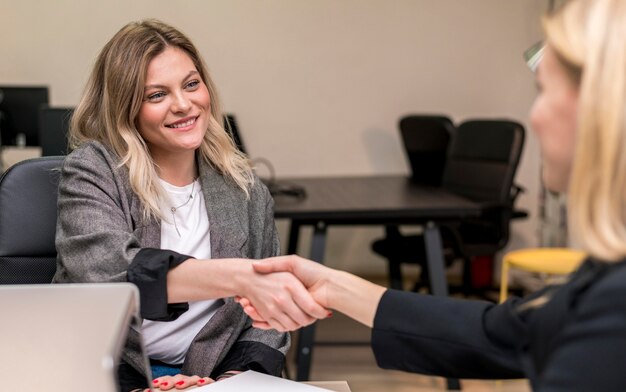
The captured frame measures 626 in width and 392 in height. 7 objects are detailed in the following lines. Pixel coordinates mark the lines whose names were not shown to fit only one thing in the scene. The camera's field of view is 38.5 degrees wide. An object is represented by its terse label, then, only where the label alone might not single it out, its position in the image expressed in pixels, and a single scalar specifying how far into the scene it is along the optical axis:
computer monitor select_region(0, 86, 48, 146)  5.20
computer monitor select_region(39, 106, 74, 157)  3.65
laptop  1.10
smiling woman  1.84
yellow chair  4.35
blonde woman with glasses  0.93
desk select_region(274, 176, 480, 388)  3.95
